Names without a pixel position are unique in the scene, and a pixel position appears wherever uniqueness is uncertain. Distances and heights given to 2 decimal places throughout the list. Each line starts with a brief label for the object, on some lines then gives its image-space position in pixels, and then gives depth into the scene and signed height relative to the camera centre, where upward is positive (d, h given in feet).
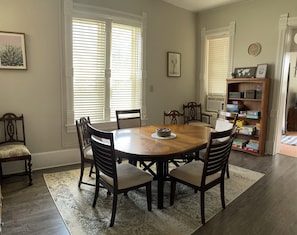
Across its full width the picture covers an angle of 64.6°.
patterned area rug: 7.30 -4.37
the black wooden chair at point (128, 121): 11.98 -1.82
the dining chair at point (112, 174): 7.07 -2.91
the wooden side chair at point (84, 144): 9.76 -2.58
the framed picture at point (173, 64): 16.70 +1.63
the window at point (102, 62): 12.57 +1.34
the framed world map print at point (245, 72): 14.93 +1.05
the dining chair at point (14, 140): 9.96 -2.68
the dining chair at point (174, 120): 12.33 -2.35
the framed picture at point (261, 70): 14.37 +1.12
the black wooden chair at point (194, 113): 18.08 -2.03
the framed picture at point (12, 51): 10.71 +1.50
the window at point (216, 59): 16.49 +2.10
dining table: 7.32 -2.03
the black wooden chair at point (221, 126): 10.45 -1.73
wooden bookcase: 14.23 -0.74
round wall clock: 14.82 +2.53
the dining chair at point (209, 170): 7.27 -2.85
